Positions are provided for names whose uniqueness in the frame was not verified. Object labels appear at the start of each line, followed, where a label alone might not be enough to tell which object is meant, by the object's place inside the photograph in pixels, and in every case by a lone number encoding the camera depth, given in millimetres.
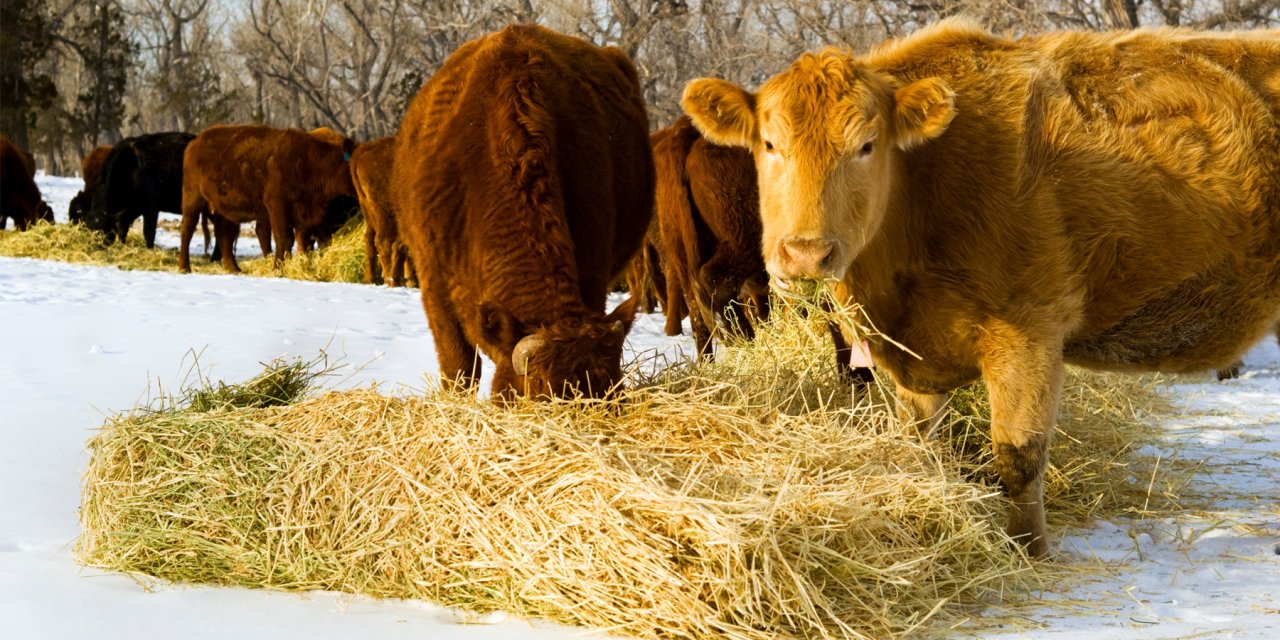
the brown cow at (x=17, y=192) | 20578
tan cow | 3963
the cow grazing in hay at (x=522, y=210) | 4070
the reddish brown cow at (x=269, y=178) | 16500
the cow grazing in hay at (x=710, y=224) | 8039
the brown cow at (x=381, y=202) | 14000
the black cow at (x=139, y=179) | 18328
